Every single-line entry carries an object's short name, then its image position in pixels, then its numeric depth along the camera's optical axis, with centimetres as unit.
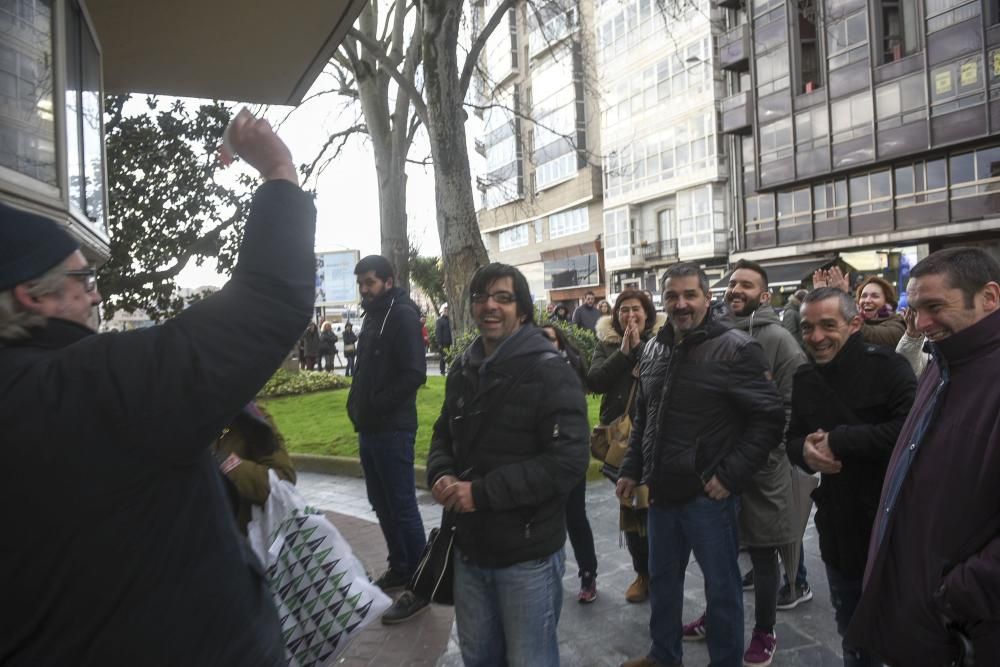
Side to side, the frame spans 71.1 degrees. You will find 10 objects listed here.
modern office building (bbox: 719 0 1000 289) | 2595
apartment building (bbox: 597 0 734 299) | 3722
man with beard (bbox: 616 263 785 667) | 322
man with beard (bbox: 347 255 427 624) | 439
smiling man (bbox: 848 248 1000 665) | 200
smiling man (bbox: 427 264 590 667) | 260
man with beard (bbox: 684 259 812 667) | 365
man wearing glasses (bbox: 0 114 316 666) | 118
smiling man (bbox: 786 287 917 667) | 290
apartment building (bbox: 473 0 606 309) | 4800
